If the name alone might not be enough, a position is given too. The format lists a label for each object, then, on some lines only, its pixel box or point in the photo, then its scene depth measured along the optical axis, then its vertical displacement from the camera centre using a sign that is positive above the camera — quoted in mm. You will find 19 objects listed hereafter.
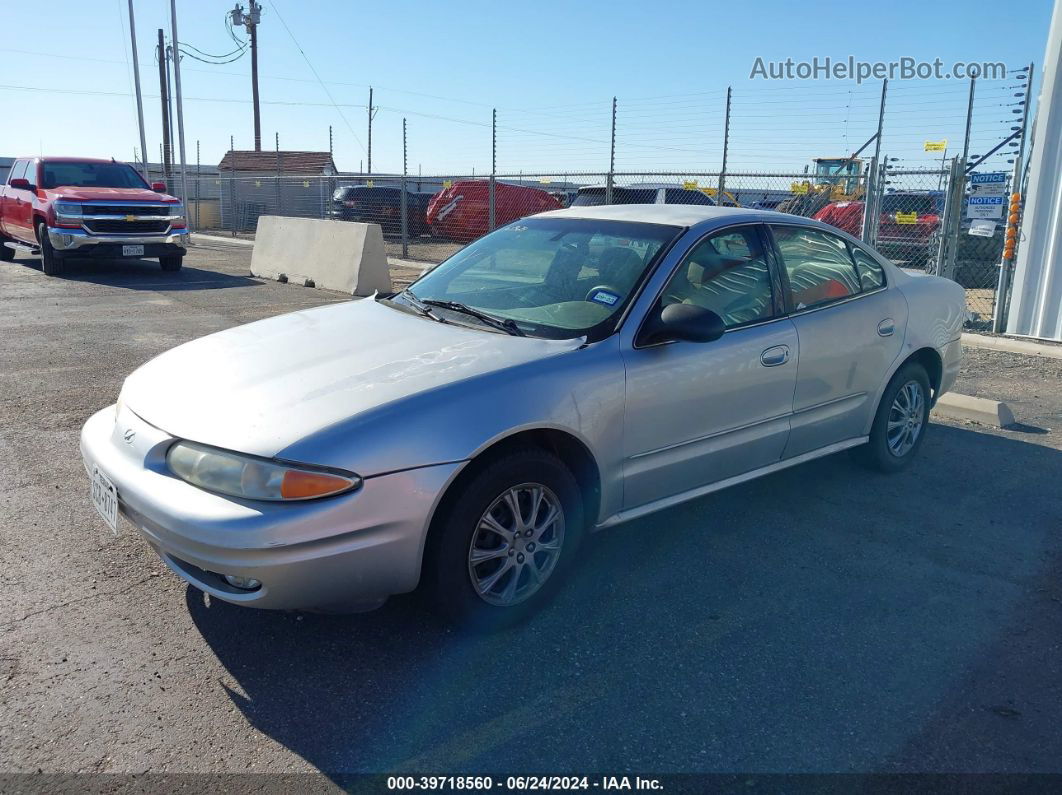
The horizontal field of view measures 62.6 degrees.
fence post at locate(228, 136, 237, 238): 25453 -123
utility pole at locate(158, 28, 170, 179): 27859 +2955
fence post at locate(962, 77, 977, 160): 12625 +1380
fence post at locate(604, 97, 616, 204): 13781 +333
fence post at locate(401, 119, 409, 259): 17469 -611
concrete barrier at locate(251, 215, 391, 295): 12320 -859
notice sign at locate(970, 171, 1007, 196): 10156 +332
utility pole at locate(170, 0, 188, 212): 24406 +3497
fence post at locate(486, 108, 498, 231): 15508 +433
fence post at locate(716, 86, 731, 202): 12794 +420
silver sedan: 2844 -778
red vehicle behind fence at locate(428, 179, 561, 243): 19100 -62
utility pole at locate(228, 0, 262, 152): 36969 +7154
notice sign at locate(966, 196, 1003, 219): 10234 +77
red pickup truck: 13359 -327
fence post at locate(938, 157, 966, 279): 10336 -129
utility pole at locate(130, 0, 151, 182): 25672 +3026
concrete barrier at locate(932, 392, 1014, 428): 6367 -1424
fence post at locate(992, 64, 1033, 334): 9750 -371
